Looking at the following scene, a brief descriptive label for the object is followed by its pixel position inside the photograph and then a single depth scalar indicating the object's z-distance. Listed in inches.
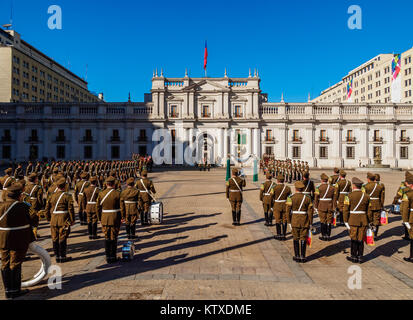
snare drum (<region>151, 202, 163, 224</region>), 358.0
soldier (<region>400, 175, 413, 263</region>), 246.5
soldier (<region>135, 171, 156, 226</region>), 365.1
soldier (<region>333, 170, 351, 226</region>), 344.8
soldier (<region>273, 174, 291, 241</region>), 302.7
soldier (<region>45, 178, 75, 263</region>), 243.9
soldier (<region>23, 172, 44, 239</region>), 282.7
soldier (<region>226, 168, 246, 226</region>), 365.7
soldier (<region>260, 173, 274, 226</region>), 354.0
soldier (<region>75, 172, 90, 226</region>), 345.1
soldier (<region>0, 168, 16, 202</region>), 370.7
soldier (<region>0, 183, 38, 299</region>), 183.0
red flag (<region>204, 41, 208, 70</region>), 1737.8
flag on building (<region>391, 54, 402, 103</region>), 1757.4
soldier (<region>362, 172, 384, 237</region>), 314.7
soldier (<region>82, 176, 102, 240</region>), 305.0
